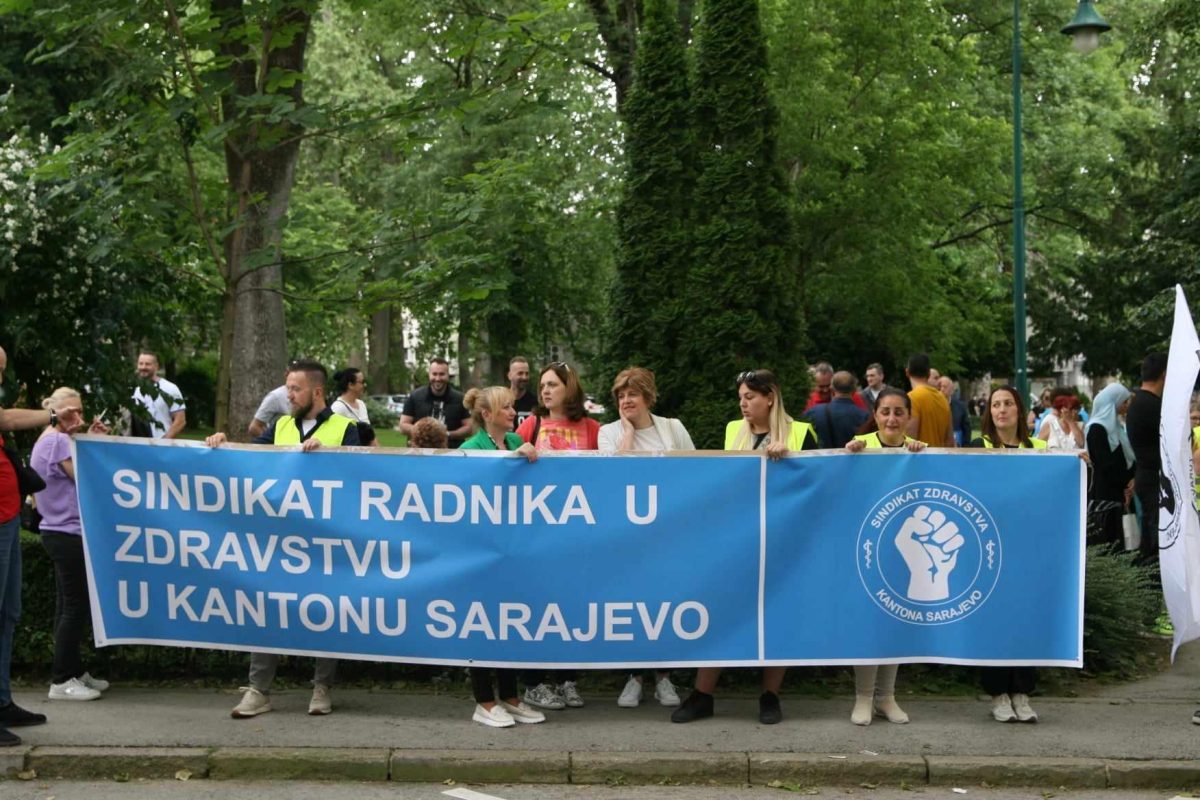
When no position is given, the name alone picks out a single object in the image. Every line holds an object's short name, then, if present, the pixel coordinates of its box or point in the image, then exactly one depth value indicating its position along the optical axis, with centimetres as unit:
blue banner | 762
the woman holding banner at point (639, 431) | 805
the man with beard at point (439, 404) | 1262
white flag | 740
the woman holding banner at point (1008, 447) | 781
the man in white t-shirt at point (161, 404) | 1145
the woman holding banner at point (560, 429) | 802
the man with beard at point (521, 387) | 1227
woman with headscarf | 1187
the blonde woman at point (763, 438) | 771
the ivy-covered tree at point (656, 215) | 1267
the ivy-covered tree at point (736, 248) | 1215
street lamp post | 2153
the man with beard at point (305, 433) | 783
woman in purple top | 802
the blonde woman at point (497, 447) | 766
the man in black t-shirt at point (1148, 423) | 928
